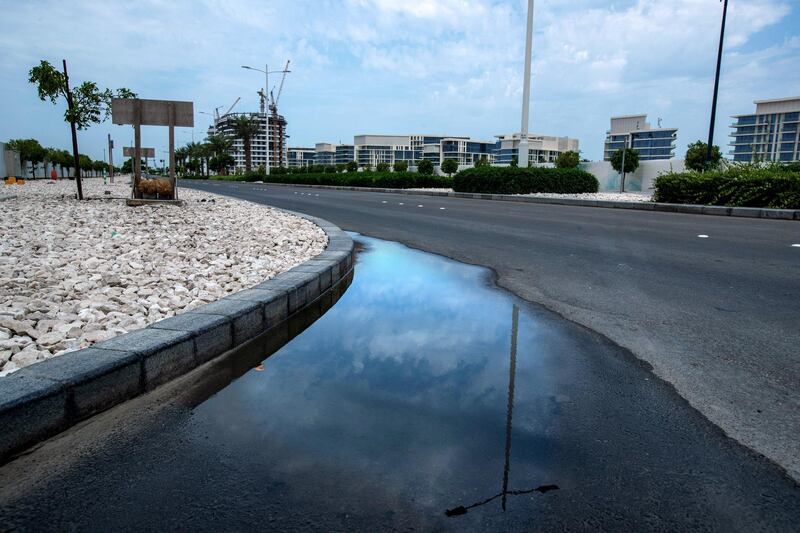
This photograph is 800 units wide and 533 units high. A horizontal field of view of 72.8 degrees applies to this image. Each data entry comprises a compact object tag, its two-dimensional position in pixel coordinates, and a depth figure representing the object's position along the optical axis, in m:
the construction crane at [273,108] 62.83
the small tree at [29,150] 48.38
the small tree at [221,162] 91.15
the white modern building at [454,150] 188.75
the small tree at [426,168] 40.03
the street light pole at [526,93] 23.34
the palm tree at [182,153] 110.25
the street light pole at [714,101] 21.37
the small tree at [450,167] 50.81
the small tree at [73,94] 13.08
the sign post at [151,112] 11.90
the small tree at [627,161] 32.16
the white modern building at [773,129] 116.48
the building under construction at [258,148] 189.62
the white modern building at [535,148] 180.50
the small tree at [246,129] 72.56
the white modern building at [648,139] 159.00
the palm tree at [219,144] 89.25
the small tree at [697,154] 33.84
